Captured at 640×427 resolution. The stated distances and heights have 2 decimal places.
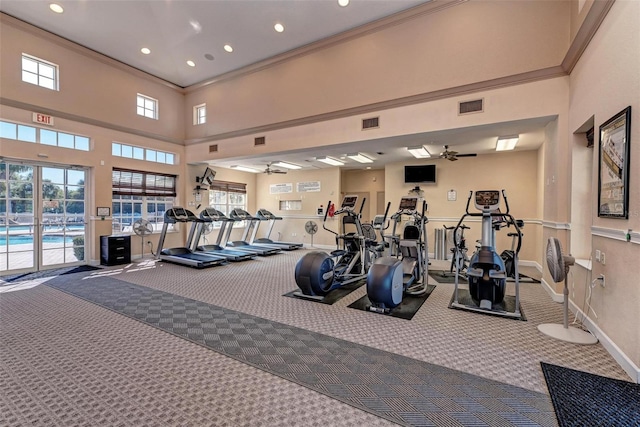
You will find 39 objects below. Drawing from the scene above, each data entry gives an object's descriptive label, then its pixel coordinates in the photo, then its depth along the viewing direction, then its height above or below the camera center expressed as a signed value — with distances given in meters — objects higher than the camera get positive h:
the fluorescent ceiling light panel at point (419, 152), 7.35 +1.55
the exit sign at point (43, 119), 6.34 +1.96
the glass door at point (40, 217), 6.08 -0.18
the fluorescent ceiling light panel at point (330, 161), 8.88 +1.56
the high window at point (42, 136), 6.02 +1.60
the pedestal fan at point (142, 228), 7.78 -0.51
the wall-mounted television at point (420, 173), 8.83 +1.13
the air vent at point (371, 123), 6.24 +1.87
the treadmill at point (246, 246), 8.92 -1.22
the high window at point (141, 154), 7.85 +1.59
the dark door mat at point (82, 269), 6.41 -1.36
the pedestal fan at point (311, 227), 10.38 -0.62
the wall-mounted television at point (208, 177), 9.77 +1.08
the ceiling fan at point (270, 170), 9.95 +1.40
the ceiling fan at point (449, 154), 7.23 +1.41
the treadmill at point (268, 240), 10.02 -1.12
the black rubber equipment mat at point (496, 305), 3.98 -1.39
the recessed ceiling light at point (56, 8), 5.80 +4.01
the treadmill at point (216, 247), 7.84 -1.10
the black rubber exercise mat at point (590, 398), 1.96 -1.39
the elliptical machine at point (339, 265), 4.55 -0.96
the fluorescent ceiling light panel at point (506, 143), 6.16 +1.52
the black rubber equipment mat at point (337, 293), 4.54 -1.40
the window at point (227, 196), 10.59 +0.50
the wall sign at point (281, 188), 11.68 +0.86
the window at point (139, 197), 7.87 +0.35
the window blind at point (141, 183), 7.84 +0.73
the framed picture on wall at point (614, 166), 2.69 +0.45
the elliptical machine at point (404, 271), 3.92 -0.91
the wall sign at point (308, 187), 11.05 +0.88
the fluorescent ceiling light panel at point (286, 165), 9.87 +1.56
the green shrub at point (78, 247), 7.14 -0.94
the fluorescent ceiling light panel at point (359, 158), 8.26 +1.55
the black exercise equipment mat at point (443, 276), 5.97 -1.41
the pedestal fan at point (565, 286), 3.22 -0.86
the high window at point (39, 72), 6.29 +3.02
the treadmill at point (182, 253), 7.02 -1.17
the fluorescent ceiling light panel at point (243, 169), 10.73 +1.54
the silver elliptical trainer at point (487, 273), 3.99 -0.85
